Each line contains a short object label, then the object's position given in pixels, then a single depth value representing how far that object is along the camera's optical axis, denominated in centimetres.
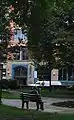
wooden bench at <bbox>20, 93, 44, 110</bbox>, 2031
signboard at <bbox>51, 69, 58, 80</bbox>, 9590
